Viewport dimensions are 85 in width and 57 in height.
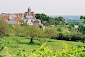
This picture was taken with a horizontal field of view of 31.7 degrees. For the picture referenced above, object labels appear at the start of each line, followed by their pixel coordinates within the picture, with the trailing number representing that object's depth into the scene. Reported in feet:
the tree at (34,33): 90.84
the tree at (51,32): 109.34
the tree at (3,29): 90.94
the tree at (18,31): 115.66
